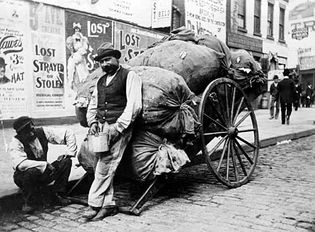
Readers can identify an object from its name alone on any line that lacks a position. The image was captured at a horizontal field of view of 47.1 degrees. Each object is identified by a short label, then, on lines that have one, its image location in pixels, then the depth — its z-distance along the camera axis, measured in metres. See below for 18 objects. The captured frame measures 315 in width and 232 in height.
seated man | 3.59
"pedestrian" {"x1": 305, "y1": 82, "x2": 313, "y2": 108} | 23.24
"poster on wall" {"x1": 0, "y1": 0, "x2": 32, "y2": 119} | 3.77
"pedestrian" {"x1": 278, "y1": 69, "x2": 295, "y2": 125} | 11.57
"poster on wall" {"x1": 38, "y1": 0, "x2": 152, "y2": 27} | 8.26
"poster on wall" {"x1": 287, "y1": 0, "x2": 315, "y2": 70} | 8.19
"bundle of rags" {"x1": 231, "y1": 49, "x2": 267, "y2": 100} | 5.02
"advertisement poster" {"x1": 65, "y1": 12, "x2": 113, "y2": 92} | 8.23
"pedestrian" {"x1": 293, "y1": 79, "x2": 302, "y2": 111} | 19.15
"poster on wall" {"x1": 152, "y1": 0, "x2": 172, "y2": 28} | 10.52
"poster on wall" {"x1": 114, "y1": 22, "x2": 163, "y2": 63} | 9.77
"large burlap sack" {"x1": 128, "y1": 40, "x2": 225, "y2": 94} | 4.24
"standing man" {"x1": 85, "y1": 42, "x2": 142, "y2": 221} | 3.51
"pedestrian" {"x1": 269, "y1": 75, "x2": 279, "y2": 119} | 12.93
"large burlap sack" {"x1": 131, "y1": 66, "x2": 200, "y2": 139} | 3.61
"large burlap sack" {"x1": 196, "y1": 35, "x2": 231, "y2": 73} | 4.74
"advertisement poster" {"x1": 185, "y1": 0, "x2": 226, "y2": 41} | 10.85
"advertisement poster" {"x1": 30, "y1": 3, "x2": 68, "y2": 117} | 7.00
